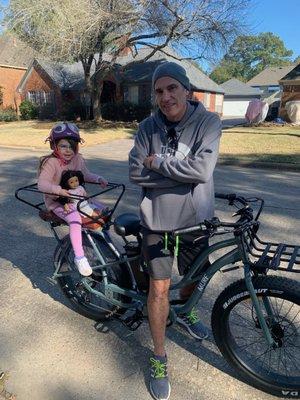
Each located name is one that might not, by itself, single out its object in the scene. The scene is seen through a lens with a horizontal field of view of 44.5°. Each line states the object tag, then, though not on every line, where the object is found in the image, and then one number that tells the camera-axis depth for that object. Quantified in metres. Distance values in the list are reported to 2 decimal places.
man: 2.09
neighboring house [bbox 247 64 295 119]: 57.50
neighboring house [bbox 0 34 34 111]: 35.88
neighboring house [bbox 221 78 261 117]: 53.38
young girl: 2.76
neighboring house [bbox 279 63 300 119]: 26.88
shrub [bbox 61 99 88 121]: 29.48
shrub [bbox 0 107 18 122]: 30.81
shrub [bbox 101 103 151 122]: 28.48
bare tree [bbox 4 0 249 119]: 17.42
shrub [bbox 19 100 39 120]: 32.22
